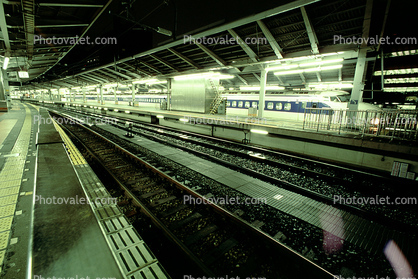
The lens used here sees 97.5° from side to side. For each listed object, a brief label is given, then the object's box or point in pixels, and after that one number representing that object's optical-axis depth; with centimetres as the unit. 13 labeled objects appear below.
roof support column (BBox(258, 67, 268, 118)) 1268
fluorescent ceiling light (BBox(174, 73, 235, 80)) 1555
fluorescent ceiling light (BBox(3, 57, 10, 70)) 1338
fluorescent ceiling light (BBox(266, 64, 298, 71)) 1163
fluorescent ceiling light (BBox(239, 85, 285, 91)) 1820
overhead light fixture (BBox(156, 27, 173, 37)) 753
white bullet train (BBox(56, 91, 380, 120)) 1512
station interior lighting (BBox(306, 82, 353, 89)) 1589
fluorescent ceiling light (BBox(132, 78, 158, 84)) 2208
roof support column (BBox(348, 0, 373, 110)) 844
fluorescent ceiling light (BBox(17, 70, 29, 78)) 1678
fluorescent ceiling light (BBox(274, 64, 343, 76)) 1086
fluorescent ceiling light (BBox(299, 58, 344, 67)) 987
